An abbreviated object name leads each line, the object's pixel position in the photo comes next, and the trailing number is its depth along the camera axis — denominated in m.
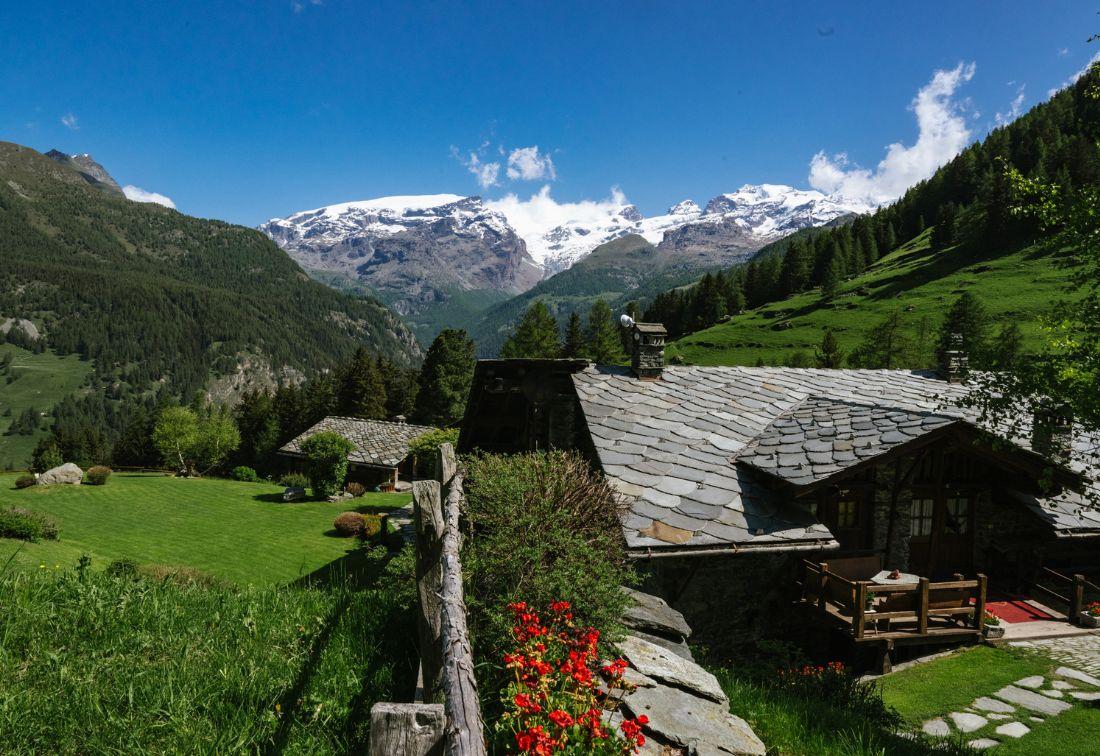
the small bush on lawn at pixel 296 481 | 46.05
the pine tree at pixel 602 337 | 84.94
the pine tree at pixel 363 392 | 74.31
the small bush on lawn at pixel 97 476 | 46.88
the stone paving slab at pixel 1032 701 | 8.83
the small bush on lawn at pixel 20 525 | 16.66
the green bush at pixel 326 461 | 42.09
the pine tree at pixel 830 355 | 68.56
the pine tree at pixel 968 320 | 58.84
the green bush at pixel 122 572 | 6.36
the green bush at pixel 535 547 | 4.81
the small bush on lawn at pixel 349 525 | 32.16
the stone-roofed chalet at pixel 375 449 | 50.81
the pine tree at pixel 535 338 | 74.12
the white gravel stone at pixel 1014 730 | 8.20
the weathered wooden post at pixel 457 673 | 2.30
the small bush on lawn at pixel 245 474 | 58.00
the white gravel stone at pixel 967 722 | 8.37
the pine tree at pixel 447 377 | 69.38
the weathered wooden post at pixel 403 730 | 2.07
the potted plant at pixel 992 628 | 11.25
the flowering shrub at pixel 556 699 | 3.24
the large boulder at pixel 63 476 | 45.22
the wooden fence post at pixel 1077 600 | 11.84
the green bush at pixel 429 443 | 41.09
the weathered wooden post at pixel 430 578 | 3.35
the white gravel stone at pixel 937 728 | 8.10
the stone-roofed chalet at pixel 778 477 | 9.90
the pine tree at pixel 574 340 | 85.44
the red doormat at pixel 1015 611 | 12.20
